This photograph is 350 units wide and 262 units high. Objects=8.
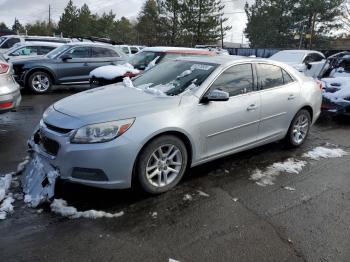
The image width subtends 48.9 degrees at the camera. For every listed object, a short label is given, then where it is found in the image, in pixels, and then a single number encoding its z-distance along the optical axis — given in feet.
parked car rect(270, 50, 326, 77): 48.26
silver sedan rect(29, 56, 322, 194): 12.64
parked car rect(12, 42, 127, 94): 38.50
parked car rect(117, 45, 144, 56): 71.74
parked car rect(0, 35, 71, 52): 63.26
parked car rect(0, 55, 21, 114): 19.99
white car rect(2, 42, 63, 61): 46.09
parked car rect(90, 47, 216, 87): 32.76
